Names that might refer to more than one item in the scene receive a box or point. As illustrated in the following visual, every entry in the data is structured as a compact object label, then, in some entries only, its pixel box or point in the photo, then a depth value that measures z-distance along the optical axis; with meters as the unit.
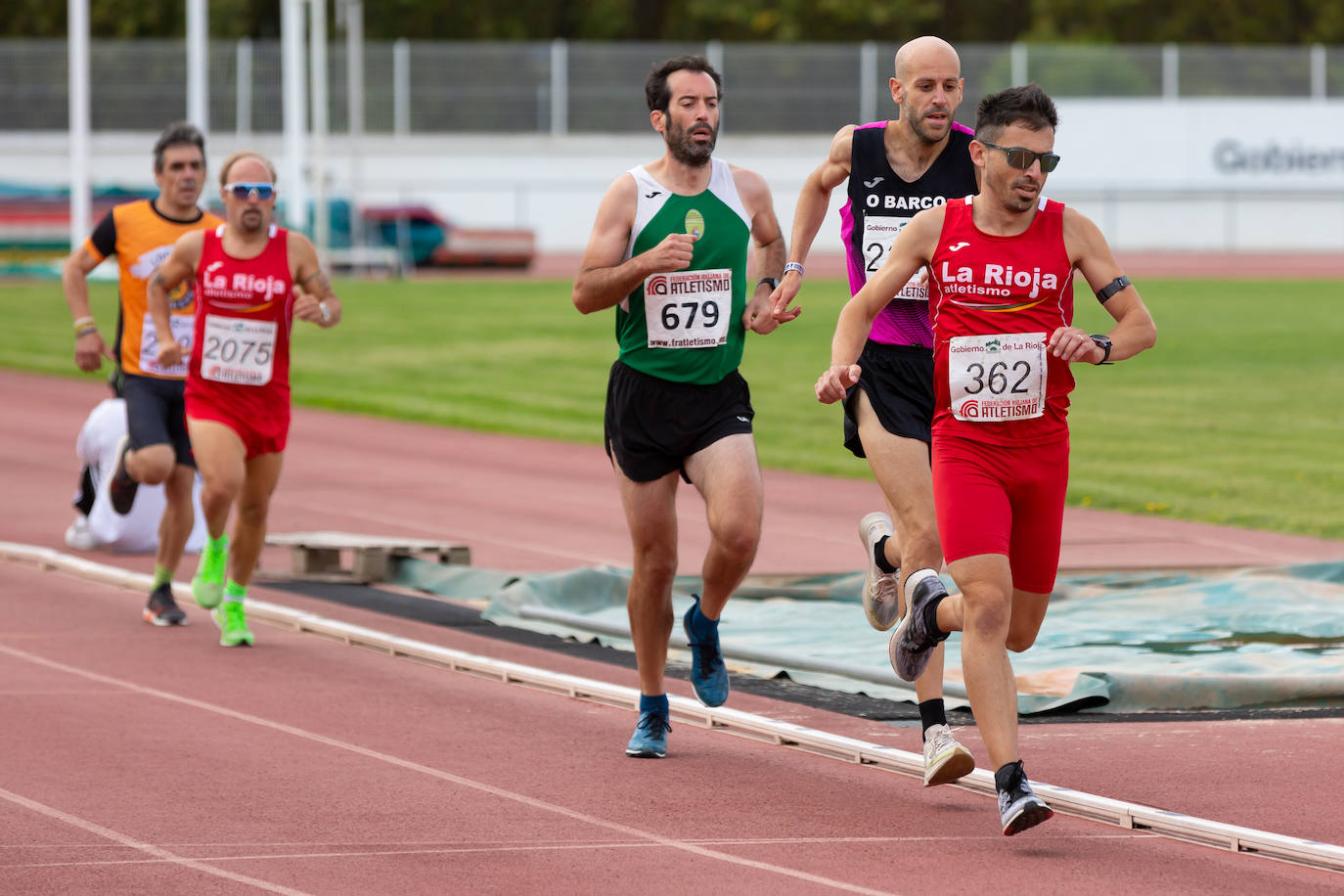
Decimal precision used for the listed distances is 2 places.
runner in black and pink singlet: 13.96
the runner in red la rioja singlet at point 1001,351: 12.15
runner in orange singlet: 20.87
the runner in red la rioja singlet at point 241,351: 19.19
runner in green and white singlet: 14.47
